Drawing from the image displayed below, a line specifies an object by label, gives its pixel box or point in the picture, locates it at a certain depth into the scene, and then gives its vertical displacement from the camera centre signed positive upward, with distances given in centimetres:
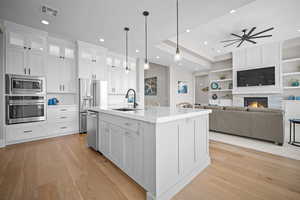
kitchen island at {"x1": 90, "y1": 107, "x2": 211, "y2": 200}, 127 -59
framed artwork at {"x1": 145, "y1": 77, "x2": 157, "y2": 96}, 817 +87
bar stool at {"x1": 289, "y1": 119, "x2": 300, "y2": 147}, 276 -97
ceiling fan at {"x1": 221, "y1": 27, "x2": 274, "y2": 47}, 405 +209
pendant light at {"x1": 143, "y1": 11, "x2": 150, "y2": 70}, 265 +183
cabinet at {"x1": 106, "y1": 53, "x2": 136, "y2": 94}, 495 +101
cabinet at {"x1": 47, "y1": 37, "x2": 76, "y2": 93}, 368 +101
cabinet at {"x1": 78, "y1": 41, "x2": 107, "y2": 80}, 406 +130
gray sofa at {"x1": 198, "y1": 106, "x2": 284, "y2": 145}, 279 -58
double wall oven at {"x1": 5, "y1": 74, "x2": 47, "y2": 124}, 294 +2
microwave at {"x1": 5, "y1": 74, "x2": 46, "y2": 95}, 294 +37
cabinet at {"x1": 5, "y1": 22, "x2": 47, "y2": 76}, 301 +125
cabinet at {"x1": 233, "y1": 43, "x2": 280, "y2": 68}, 540 +202
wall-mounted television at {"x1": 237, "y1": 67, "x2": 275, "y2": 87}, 549 +105
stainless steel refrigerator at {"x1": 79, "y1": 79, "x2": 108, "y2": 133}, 398 +11
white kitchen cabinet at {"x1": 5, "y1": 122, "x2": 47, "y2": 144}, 293 -82
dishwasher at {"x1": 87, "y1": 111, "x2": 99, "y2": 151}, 244 -62
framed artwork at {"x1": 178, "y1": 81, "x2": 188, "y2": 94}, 786 +78
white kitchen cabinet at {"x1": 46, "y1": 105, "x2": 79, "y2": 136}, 352 -61
